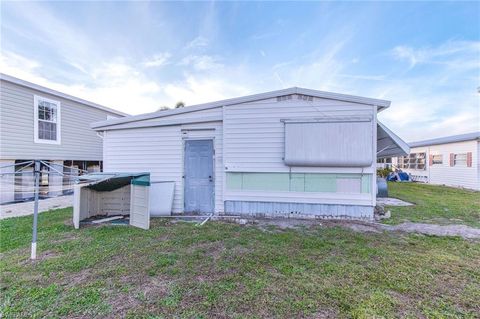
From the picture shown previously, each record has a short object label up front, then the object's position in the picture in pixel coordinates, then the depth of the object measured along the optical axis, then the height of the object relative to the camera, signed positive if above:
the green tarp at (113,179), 4.52 -0.39
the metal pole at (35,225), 3.04 -0.92
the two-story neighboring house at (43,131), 7.28 +1.09
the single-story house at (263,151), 5.14 +0.25
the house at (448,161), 11.15 +0.12
